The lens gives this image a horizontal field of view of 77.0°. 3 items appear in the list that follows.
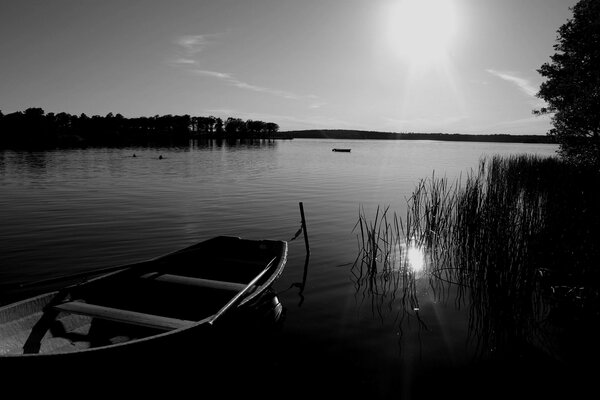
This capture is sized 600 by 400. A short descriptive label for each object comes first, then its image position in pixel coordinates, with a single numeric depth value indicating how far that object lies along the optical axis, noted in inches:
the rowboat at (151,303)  209.2
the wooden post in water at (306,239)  496.0
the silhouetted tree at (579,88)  871.1
